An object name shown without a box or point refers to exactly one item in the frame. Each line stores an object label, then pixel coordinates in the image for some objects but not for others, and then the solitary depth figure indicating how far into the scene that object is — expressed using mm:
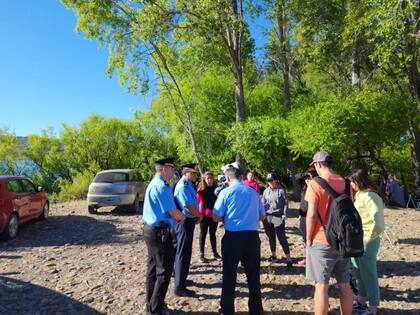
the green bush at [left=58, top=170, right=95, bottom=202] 24812
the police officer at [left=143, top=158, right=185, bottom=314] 5105
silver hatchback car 14766
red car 10508
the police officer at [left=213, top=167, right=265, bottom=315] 5008
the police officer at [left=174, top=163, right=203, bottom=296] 6148
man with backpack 4434
